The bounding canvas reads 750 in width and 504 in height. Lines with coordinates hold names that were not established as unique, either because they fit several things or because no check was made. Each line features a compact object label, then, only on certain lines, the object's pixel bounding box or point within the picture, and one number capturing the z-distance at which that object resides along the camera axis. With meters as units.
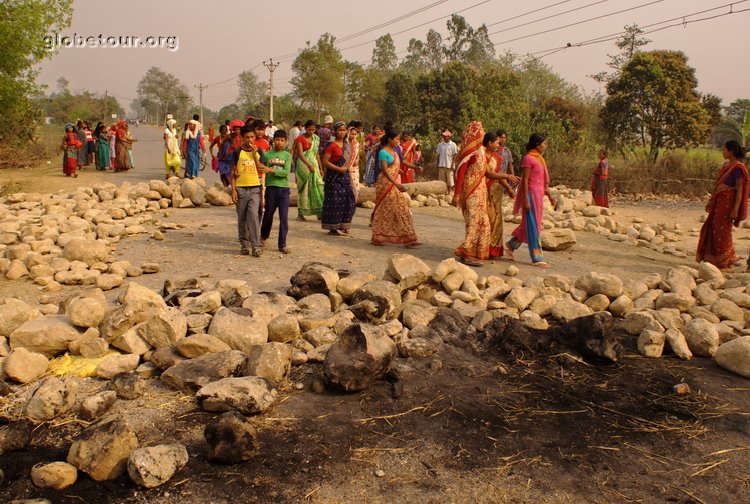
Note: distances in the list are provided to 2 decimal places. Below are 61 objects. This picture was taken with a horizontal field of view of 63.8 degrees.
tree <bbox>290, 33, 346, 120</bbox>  38.69
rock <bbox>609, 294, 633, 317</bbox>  5.20
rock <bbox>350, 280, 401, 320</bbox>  4.77
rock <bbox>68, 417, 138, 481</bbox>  2.73
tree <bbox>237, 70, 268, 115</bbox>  87.31
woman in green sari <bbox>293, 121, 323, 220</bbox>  9.39
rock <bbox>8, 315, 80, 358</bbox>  3.96
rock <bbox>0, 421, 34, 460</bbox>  2.93
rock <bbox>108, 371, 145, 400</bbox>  3.52
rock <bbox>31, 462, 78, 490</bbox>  2.65
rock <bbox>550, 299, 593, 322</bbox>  4.95
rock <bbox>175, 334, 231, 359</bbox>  3.90
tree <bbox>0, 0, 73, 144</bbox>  16.53
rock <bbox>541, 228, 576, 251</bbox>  8.63
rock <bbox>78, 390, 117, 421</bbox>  3.27
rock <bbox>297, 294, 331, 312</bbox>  4.81
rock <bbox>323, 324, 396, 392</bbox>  3.61
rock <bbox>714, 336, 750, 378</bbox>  4.06
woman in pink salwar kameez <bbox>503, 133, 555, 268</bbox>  7.09
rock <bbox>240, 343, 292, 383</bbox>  3.70
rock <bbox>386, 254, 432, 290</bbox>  5.48
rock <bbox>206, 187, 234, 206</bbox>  10.95
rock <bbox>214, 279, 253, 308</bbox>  4.75
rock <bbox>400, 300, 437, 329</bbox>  4.67
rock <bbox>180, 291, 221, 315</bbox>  4.54
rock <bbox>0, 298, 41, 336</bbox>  4.14
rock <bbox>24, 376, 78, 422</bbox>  3.22
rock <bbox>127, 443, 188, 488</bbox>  2.65
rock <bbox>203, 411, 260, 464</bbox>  2.84
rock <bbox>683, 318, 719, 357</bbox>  4.40
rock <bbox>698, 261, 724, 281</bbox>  6.20
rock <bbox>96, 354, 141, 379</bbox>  3.78
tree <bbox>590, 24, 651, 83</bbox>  28.89
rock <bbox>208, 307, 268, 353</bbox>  4.13
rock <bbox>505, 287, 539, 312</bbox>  5.12
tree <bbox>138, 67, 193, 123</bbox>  95.38
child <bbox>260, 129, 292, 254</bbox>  7.04
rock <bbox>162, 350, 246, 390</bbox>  3.62
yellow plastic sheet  3.84
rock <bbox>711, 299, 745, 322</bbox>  5.07
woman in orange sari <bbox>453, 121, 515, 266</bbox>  7.08
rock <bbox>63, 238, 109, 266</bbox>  6.50
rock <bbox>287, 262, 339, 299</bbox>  5.14
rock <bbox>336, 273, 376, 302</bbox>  5.21
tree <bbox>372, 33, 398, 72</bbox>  59.80
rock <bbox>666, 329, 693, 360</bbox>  4.38
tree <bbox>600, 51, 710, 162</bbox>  20.97
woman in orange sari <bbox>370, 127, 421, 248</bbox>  7.79
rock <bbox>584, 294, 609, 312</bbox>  5.25
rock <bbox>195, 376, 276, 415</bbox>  3.31
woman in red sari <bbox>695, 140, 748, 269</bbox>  7.55
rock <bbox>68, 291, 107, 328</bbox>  4.12
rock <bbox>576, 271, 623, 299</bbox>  5.38
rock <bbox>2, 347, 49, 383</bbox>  3.67
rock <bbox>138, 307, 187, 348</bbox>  4.04
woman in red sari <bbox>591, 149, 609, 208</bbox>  13.83
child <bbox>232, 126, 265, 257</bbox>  6.89
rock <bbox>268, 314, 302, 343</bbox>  4.29
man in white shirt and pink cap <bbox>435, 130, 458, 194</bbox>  15.16
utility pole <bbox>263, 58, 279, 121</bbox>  38.38
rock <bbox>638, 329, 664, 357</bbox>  4.40
